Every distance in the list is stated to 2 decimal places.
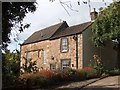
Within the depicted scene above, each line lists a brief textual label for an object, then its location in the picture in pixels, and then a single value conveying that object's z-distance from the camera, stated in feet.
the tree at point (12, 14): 18.84
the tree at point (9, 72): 24.62
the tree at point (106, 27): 42.60
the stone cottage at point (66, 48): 46.60
